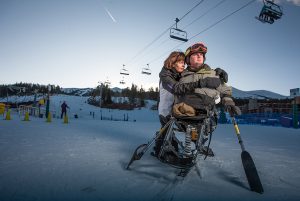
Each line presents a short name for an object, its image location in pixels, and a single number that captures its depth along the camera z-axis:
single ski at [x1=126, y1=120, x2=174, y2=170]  2.60
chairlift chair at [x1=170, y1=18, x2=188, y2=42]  11.62
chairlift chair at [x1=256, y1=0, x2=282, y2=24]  9.55
